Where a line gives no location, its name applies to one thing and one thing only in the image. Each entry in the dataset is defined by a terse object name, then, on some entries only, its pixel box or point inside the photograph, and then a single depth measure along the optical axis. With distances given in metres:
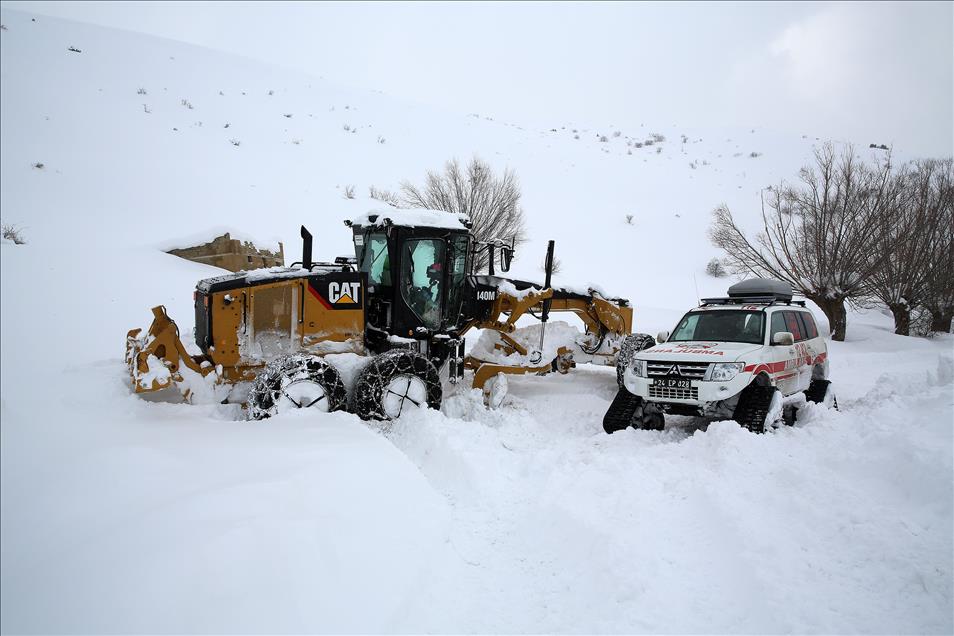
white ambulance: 6.83
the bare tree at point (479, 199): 18.66
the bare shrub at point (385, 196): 22.33
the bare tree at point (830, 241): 15.98
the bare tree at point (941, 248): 15.45
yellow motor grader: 6.50
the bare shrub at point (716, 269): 25.38
